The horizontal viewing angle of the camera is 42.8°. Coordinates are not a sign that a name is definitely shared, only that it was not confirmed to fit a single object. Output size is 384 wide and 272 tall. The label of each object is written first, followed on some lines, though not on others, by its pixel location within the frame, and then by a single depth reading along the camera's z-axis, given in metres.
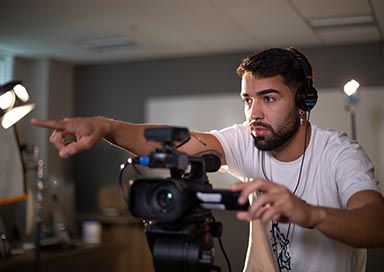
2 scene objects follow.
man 1.14
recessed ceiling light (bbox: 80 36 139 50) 3.78
